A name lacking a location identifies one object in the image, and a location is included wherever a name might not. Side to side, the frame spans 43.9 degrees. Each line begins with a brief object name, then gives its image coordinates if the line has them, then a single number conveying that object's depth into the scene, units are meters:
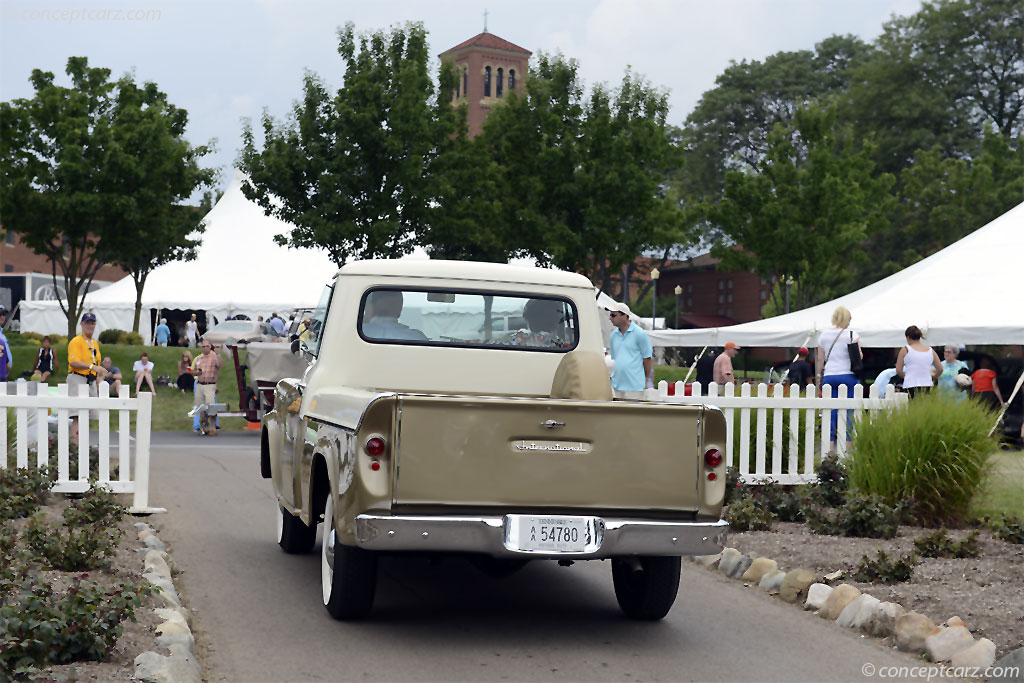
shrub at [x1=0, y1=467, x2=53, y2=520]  9.61
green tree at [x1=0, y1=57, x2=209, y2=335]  35.81
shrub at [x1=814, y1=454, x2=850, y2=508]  11.03
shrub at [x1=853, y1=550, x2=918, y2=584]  7.96
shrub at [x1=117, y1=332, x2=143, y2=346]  41.44
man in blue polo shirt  14.44
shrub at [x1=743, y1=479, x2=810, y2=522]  10.63
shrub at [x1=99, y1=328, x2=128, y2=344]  42.34
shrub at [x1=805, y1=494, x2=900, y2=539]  9.45
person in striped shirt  23.34
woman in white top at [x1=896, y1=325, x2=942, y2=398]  15.09
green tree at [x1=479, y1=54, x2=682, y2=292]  40.09
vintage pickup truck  6.31
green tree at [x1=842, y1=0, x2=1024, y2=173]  60.09
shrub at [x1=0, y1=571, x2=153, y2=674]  5.22
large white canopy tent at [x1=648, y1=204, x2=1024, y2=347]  19.83
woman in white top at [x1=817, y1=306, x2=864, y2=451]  15.18
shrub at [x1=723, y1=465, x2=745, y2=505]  11.14
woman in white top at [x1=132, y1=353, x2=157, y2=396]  29.08
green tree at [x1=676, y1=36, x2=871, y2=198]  71.19
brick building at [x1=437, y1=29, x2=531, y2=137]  120.69
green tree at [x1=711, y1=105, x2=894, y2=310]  45.16
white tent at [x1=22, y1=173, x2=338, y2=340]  44.81
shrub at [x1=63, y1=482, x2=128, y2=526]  9.13
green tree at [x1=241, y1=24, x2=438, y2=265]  36.62
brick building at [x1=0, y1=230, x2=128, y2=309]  75.06
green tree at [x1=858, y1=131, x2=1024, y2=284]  49.72
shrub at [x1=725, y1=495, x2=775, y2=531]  10.12
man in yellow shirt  16.36
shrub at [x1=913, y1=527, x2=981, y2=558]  8.61
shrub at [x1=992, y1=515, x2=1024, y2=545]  9.05
